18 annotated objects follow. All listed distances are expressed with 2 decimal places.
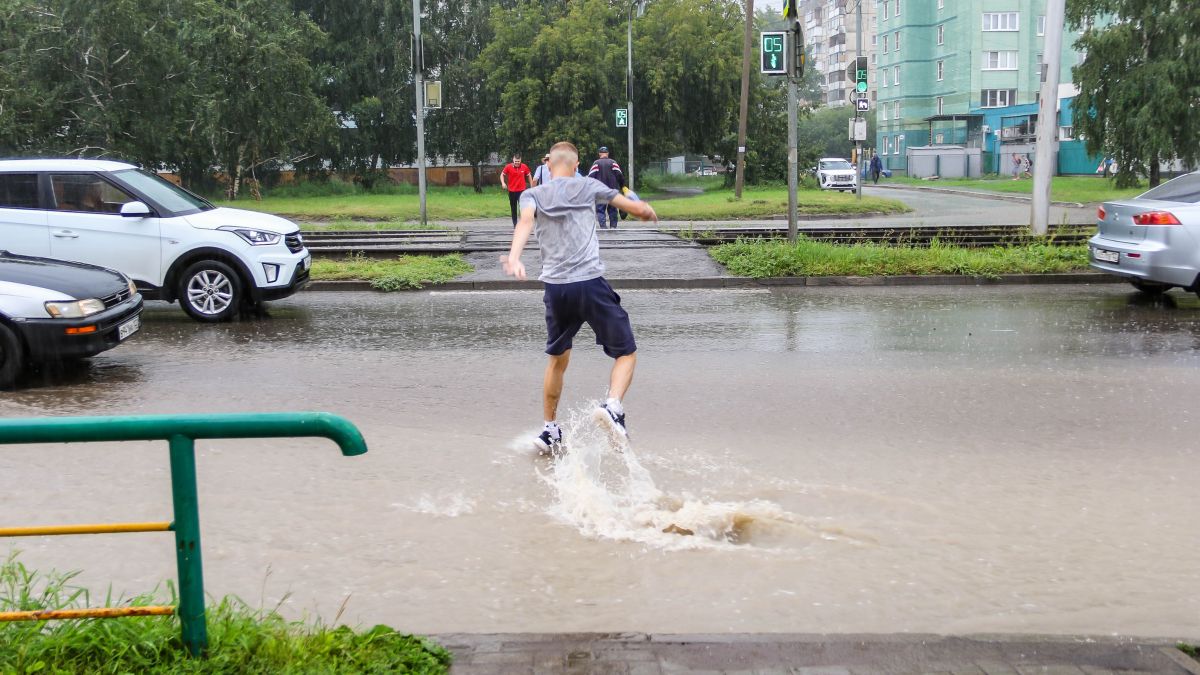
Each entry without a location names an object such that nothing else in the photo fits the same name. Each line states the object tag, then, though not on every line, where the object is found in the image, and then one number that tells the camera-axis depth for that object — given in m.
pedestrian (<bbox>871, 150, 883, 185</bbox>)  59.44
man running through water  6.51
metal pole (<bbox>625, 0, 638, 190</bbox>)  40.53
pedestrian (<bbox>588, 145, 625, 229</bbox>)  22.45
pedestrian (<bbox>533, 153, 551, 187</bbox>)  19.92
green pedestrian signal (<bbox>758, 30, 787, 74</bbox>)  17.91
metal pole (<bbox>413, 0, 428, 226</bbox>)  25.80
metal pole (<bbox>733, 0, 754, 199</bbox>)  36.75
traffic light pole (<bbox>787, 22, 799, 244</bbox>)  17.75
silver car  12.70
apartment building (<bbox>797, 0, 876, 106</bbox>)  121.12
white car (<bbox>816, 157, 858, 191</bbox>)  51.03
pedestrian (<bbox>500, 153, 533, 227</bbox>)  24.56
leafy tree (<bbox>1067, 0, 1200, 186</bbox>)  36.62
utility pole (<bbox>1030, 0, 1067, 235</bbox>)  18.33
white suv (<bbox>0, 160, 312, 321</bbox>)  11.94
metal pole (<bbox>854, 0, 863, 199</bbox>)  36.06
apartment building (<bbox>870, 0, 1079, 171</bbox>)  70.88
